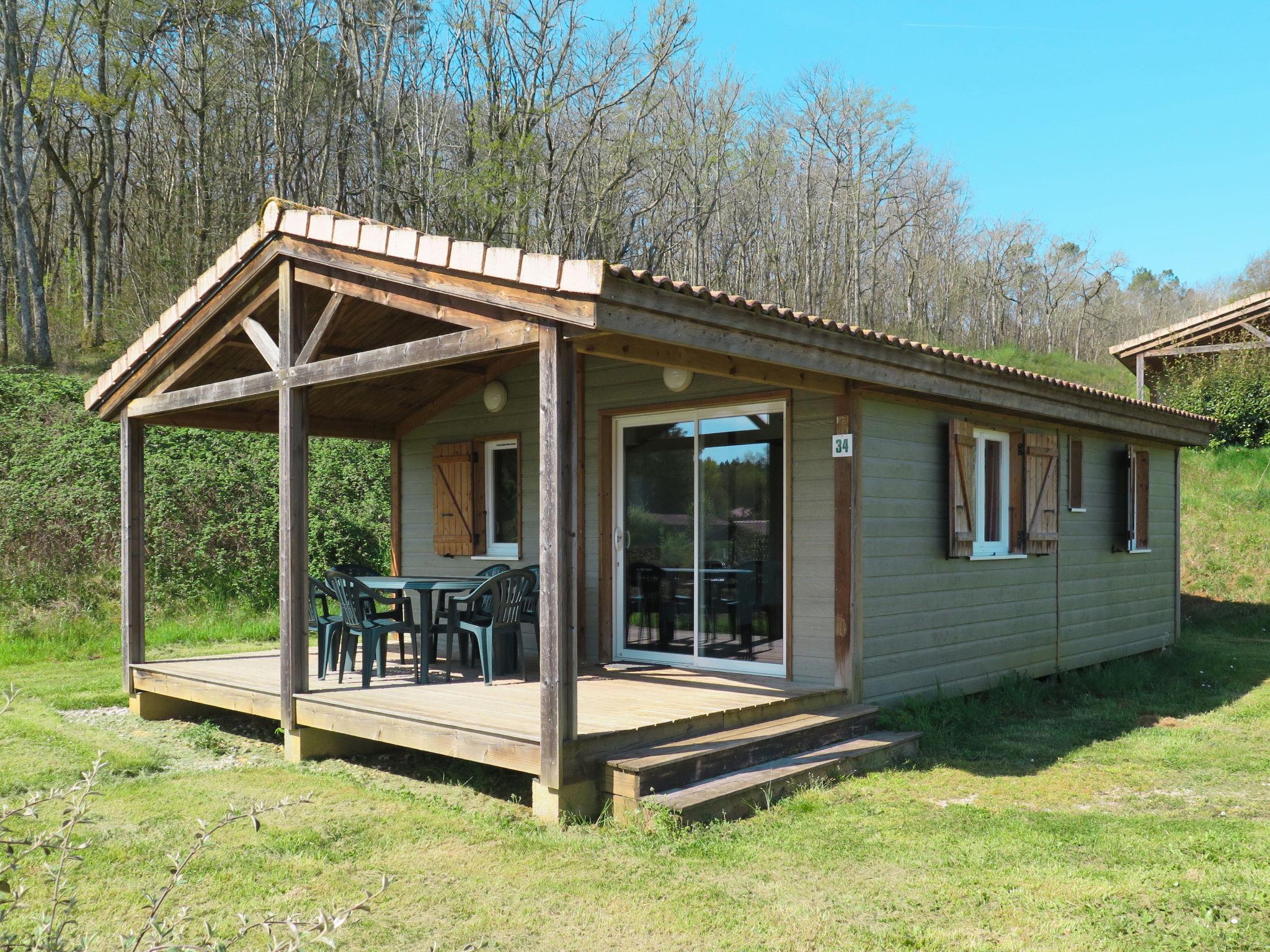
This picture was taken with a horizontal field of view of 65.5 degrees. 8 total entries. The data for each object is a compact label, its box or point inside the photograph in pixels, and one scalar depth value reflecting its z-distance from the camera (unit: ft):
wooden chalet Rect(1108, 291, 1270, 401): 56.24
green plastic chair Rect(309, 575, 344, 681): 22.65
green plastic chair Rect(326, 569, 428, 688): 21.17
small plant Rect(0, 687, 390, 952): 4.76
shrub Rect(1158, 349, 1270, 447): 55.88
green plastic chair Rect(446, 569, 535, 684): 20.80
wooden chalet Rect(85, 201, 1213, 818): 15.49
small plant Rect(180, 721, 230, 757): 21.61
